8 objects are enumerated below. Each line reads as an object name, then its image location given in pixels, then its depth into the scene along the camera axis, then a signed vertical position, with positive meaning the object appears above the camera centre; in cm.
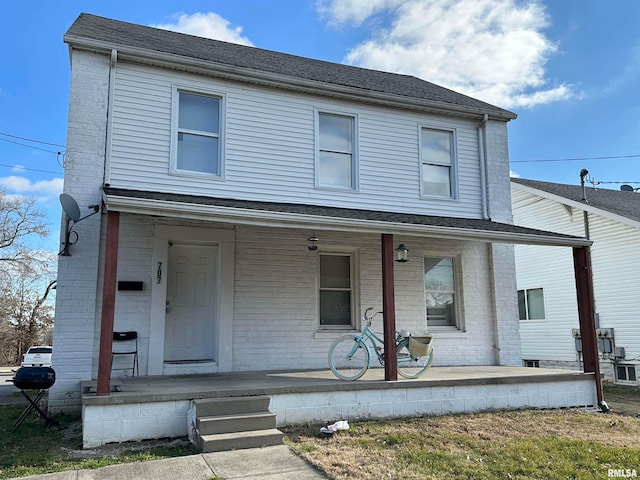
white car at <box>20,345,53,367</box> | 1491 -122
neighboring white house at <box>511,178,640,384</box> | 1305 +110
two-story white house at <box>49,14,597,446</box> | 718 +157
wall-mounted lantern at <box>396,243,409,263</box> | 880 +110
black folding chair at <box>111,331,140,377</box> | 729 -45
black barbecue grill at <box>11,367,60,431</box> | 609 -78
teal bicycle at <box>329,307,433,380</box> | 714 -55
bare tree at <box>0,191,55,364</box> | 2519 +202
